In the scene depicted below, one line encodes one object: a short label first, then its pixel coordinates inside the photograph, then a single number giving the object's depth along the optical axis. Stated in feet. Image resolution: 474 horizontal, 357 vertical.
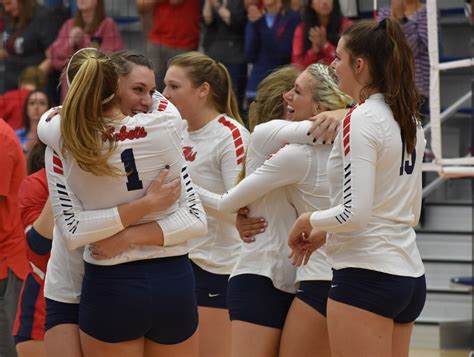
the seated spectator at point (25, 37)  59.82
